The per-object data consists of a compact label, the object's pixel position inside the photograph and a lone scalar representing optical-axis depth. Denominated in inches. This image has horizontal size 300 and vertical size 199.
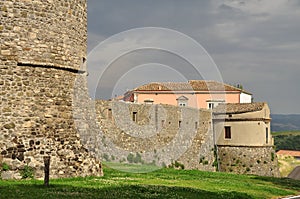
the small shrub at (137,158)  1114.5
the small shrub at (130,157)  1096.4
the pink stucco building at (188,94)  2384.4
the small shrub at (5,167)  583.9
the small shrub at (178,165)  1275.3
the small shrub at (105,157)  1019.3
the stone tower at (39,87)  602.5
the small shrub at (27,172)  595.2
